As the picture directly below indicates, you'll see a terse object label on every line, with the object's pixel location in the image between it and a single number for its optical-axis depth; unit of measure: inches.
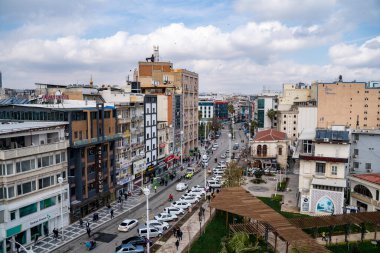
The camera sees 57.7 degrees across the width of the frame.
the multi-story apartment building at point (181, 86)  3225.9
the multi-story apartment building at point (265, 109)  4623.5
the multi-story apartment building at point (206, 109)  7421.3
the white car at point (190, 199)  2027.1
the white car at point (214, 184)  2403.8
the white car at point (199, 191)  2169.0
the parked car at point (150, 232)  1535.4
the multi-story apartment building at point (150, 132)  2511.1
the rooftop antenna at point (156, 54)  3848.4
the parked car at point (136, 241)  1414.9
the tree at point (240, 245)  1285.4
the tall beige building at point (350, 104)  3403.1
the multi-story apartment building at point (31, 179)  1339.8
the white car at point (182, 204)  1921.8
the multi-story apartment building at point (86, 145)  1691.7
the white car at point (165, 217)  1740.7
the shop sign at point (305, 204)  1835.6
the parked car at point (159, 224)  1588.1
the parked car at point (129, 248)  1346.0
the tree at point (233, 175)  2057.1
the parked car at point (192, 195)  2108.6
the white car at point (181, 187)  2322.1
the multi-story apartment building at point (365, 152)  2151.8
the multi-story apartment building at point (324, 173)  1776.6
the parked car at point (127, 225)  1605.6
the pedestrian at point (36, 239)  1465.6
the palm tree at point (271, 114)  4419.3
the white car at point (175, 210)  1829.5
